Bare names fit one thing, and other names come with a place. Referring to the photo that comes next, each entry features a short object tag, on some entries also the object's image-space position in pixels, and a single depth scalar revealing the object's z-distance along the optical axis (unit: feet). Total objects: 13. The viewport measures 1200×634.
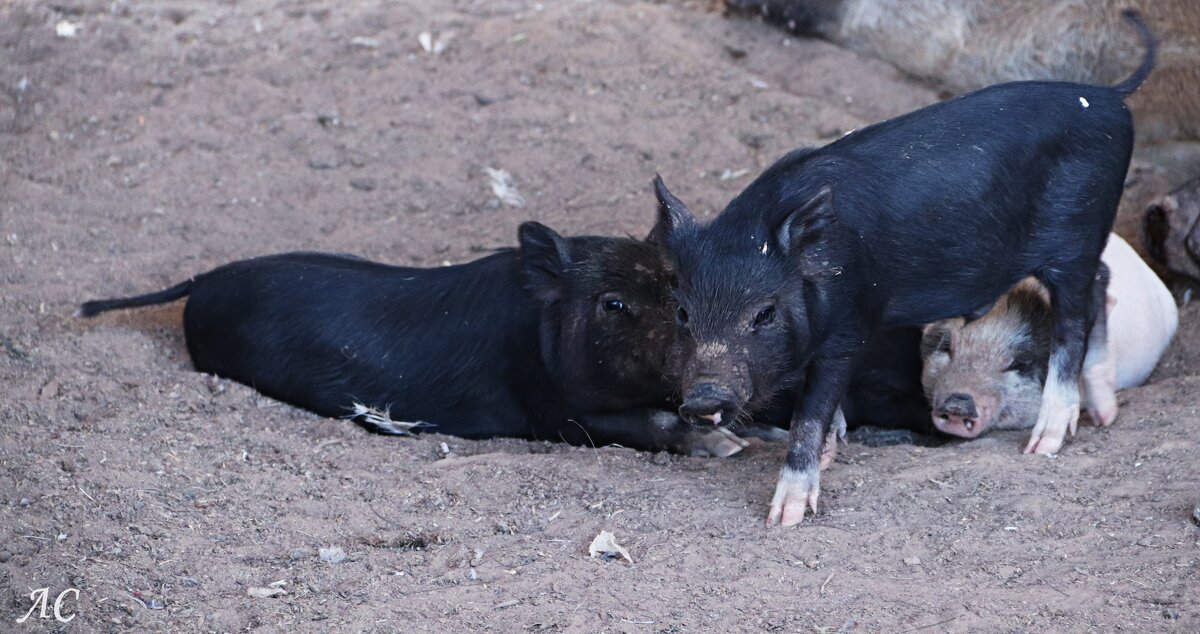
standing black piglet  23.89
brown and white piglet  31.17
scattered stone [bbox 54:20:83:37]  50.55
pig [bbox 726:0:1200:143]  39.75
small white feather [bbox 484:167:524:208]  41.73
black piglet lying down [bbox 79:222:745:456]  30.60
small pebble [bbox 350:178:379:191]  42.50
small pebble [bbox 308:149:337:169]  43.32
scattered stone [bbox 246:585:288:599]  21.75
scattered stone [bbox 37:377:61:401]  28.40
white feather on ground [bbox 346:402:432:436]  31.07
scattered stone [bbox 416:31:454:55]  49.80
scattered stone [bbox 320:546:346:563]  23.20
